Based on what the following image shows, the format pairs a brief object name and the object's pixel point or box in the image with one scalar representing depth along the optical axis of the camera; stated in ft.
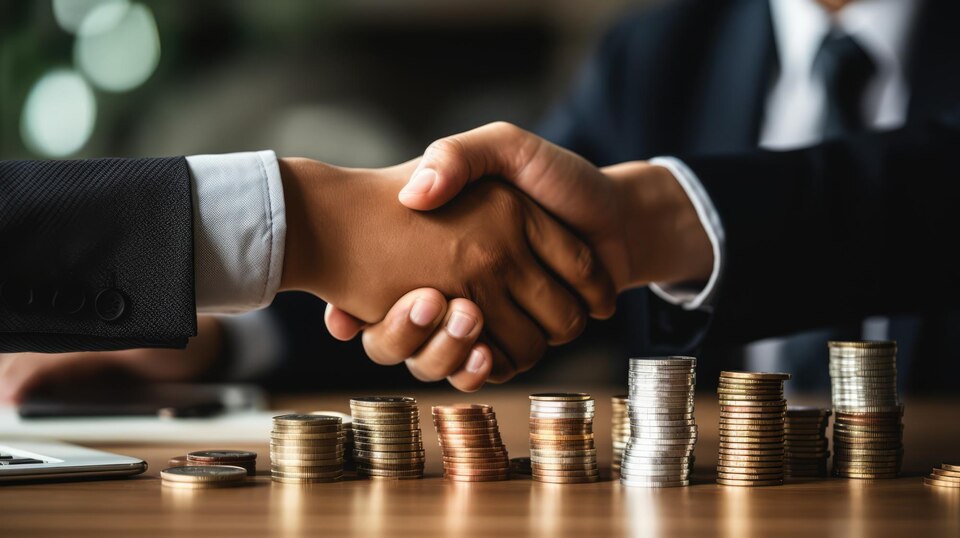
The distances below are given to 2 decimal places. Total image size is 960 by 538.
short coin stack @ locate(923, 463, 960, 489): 3.06
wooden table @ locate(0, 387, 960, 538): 2.39
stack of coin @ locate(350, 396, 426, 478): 3.24
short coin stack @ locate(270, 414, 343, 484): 3.13
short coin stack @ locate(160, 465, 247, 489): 2.99
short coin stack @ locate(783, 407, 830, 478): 3.34
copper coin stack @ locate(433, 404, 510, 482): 3.18
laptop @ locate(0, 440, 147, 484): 3.02
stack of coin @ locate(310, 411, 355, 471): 3.35
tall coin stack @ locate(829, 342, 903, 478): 3.25
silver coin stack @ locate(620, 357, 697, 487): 3.06
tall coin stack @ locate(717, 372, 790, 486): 3.09
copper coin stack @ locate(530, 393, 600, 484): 3.14
